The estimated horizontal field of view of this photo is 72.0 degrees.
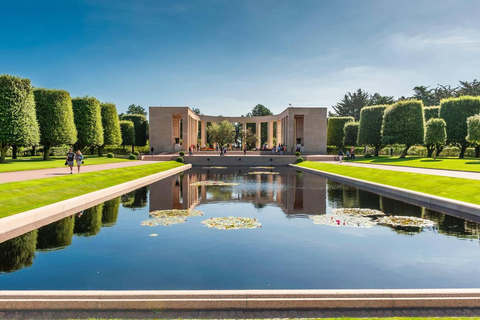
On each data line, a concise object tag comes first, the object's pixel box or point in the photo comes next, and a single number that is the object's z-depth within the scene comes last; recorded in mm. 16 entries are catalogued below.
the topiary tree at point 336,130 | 67688
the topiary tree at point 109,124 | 53000
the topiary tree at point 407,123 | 45844
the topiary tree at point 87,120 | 46188
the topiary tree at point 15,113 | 30859
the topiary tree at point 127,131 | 65625
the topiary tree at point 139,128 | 71812
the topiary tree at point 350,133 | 63062
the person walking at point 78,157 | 23211
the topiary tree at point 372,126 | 52812
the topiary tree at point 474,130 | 36031
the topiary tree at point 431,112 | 56188
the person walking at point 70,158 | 22250
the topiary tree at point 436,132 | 41844
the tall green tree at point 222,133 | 66062
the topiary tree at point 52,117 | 39094
